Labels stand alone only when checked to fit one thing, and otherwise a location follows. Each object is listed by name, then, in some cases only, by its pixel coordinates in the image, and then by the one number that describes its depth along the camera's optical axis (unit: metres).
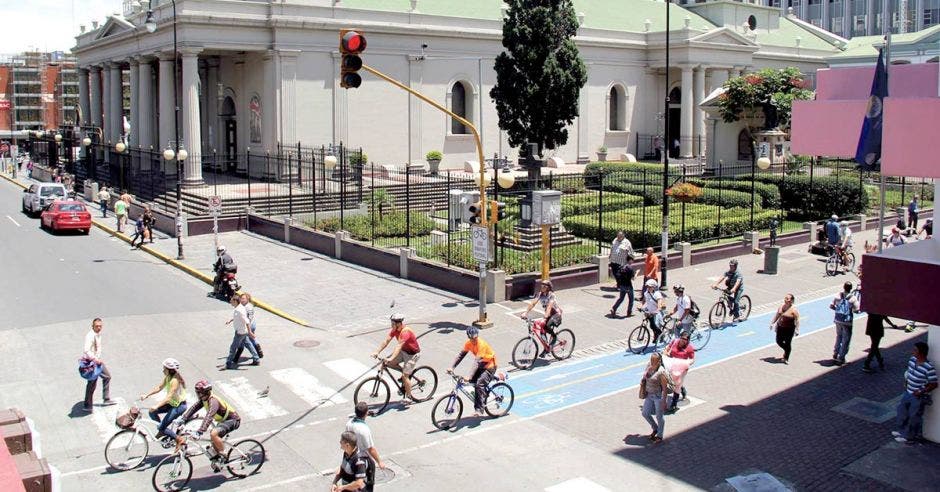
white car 42.47
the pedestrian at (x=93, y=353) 15.69
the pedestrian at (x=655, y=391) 13.97
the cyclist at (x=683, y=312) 19.22
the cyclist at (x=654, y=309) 19.92
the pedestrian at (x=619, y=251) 24.22
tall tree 43.75
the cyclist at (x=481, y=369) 15.28
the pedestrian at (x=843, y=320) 18.11
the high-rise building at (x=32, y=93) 122.94
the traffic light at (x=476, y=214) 22.22
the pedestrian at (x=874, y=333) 17.69
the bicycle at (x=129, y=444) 13.12
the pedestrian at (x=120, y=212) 37.38
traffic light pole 21.33
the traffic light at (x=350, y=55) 15.74
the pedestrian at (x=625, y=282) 22.41
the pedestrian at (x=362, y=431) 11.51
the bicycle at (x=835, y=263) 27.75
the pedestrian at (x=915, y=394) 13.88
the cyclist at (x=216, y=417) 12.57
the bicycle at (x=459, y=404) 15.11
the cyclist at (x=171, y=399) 13.27
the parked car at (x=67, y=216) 36.88
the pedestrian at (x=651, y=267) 23.64
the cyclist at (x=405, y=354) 15.91
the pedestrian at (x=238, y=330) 18.08
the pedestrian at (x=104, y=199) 41.47
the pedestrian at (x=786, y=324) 18.20
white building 45.75
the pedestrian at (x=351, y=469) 11.06
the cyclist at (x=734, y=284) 21.84
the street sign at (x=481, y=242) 21.75
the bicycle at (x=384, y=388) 16.03
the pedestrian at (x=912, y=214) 34.84
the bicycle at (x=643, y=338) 19.84
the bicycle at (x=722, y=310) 21.66
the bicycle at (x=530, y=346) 18.77
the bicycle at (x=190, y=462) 12.46
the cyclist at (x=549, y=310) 18.88
